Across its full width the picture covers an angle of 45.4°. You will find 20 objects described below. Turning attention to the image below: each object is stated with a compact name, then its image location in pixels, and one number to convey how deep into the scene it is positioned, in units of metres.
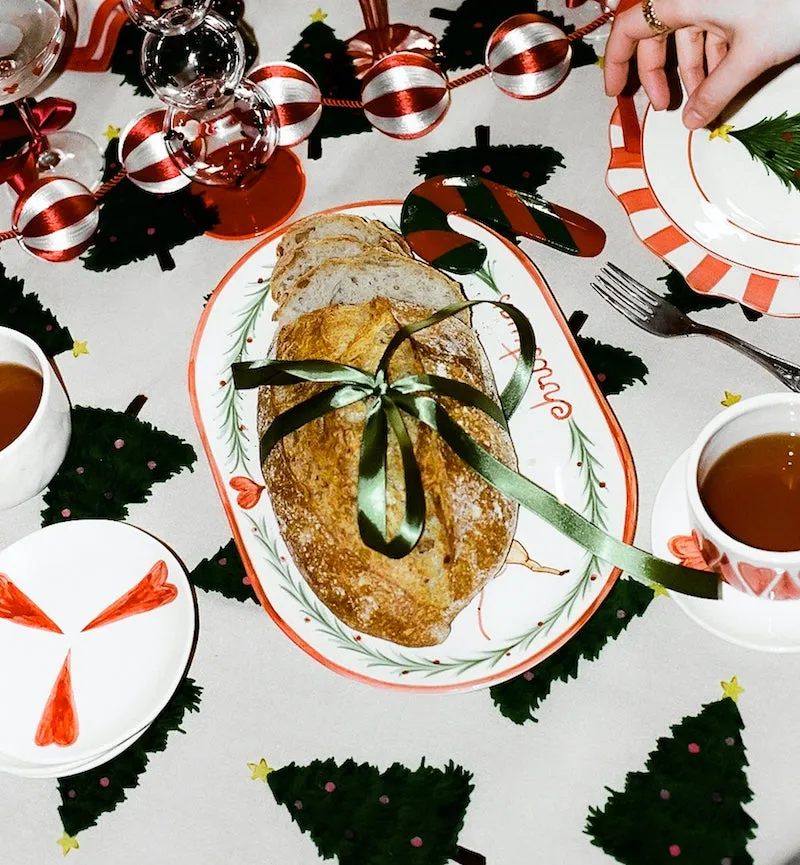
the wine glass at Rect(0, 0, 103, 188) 1.30
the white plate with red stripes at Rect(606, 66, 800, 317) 1.11
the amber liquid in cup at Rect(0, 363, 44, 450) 1.14
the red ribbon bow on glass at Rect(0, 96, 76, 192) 1.43
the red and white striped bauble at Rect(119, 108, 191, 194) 1.36
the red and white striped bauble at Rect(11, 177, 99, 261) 1.33
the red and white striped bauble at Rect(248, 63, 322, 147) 1.36
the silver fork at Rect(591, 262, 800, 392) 1.13
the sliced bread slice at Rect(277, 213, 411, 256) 1.20
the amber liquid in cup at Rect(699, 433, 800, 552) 0.94
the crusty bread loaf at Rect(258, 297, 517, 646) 0.99
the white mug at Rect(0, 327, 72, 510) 1.09
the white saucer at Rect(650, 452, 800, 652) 0.95
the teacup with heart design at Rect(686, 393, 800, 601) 0.92
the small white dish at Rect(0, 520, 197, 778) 1.02
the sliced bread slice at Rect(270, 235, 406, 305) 1.17
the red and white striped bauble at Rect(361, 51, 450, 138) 1.32
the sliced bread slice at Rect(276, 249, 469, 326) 1.14
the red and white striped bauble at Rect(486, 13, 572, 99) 1.31
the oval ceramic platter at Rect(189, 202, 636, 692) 1.01
